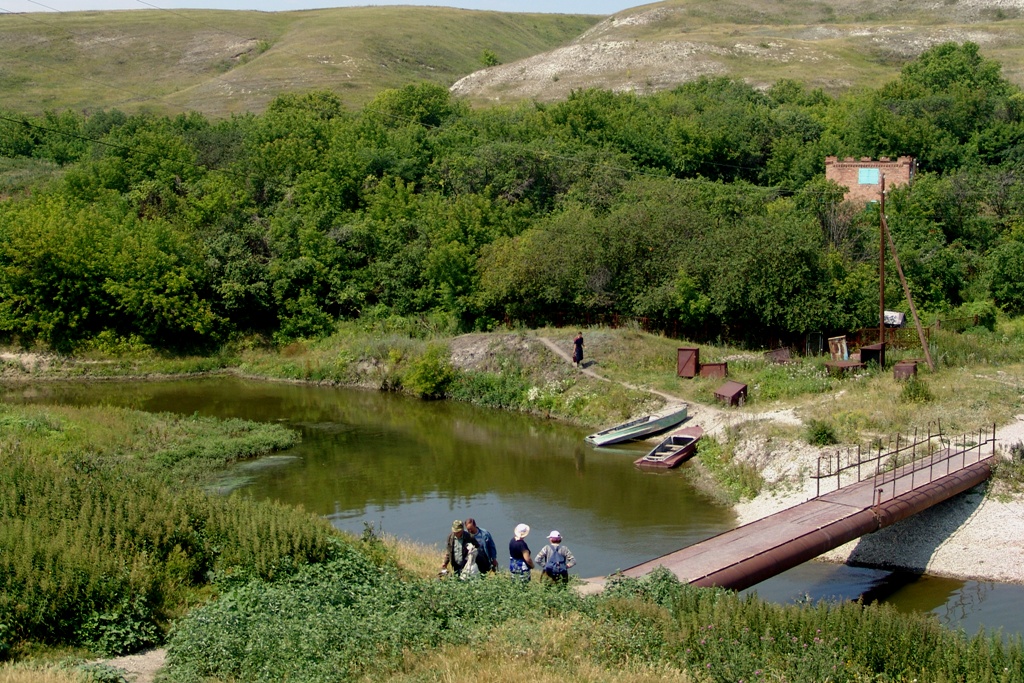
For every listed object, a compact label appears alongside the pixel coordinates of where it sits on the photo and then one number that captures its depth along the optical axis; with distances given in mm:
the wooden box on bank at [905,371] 31922
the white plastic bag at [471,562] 16266
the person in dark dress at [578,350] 37594
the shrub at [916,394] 29284
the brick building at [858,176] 54688
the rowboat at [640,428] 32250
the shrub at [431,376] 40406
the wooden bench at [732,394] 32594
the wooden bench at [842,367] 33906
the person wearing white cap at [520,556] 16109
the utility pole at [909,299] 34322
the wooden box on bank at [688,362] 35875
